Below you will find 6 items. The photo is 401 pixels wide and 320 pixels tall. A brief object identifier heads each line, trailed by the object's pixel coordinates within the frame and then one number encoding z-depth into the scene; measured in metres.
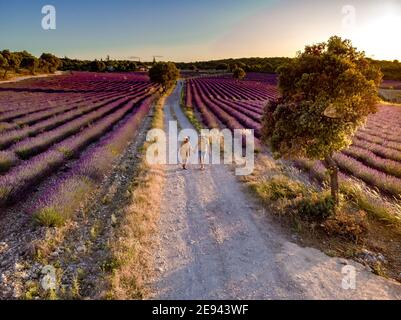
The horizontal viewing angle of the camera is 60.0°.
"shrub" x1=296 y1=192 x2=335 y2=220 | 7.20
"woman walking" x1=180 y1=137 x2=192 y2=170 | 10.85
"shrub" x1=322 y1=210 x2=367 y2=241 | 6.64
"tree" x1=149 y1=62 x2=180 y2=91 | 43.06
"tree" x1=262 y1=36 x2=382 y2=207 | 6.68
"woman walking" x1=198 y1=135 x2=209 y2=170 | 11.05
